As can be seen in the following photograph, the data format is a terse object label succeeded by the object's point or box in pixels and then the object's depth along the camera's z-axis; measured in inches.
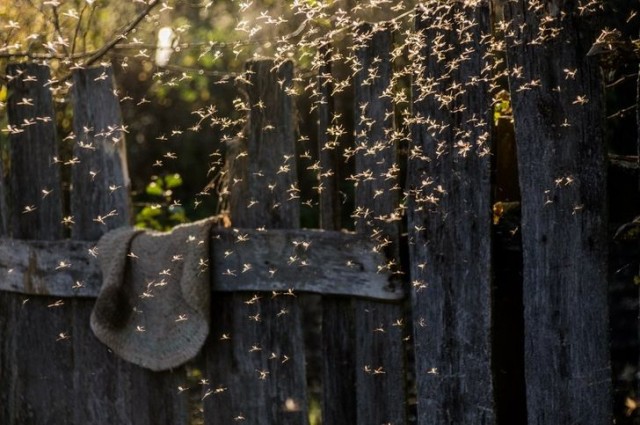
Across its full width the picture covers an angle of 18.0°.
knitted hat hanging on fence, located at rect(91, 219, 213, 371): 288.4
